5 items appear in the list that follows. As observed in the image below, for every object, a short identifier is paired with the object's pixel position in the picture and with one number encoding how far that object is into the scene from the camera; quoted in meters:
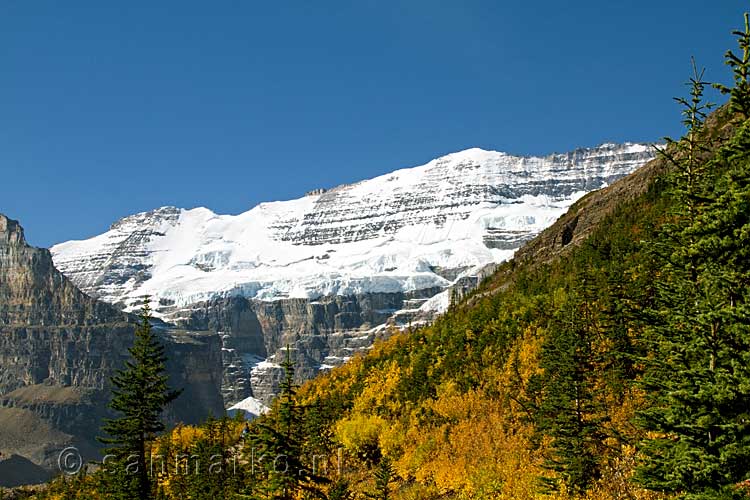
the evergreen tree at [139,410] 41.47
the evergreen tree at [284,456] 28.88
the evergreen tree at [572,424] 38.19
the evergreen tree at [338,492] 49.28
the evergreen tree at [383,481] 47.47
